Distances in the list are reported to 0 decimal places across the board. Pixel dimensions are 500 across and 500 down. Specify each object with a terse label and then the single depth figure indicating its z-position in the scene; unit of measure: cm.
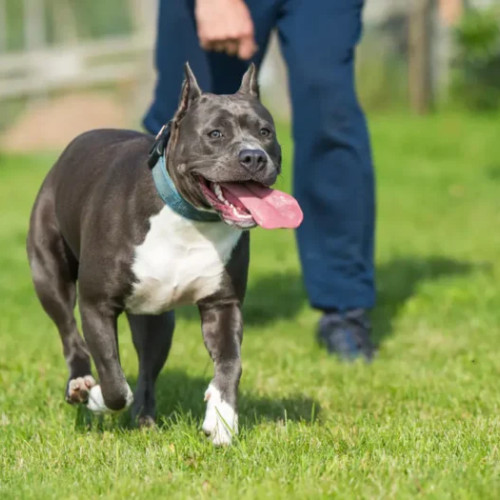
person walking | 1102
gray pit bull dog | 775
